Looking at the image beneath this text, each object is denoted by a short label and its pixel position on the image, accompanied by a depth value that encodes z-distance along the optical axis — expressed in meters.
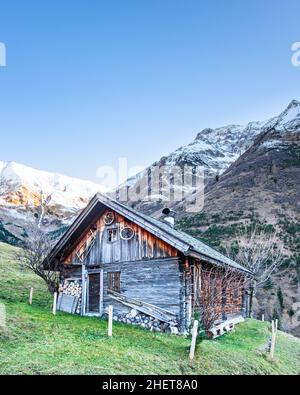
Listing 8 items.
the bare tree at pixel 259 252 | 42.06
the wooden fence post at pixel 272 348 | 16.38
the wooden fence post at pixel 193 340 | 12.77
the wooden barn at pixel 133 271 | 17.91
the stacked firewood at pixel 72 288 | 21.18
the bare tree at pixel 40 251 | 23.70
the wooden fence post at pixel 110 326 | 14.61
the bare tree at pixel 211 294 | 16.17
